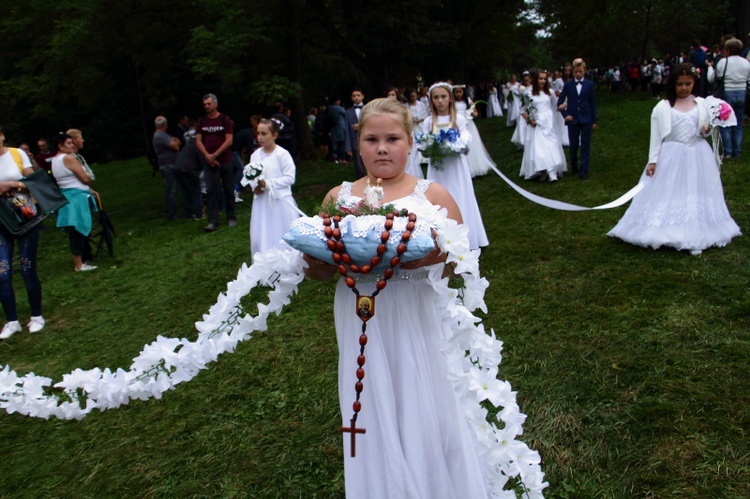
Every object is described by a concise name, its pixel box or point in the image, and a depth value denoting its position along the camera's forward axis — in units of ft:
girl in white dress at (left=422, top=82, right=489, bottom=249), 26.23
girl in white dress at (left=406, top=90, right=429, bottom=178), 31.96
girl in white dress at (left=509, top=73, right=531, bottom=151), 56.04
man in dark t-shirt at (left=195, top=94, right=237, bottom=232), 38.19
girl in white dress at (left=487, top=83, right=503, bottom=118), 115.85
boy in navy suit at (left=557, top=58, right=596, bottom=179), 39.88
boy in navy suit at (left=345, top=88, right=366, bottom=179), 49.03
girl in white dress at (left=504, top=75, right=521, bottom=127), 79.34
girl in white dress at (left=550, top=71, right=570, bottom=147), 45.98
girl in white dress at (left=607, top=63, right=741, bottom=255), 23.53
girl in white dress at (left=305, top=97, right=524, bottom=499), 9.78
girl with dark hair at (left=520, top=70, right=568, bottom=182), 42.39
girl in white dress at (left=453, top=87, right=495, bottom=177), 47.91
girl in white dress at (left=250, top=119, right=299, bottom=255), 26.17
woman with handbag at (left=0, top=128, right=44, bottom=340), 22.13
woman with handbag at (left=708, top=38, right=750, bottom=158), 41.42
